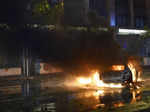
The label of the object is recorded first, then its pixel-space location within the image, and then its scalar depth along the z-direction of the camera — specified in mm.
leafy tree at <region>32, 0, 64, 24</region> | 17183
